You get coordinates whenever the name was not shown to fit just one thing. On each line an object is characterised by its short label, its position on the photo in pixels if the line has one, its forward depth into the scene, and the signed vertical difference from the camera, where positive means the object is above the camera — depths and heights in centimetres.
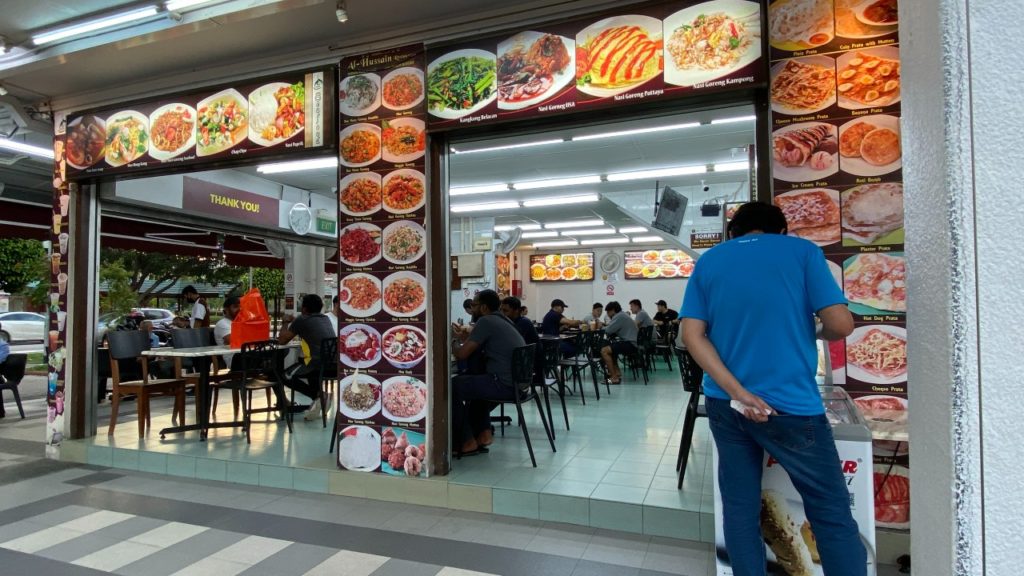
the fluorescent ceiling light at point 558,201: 980 +175
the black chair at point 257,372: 508 -64
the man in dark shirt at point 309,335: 541 -29
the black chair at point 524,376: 416 -55
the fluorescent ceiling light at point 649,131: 599 +179
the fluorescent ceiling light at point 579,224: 1265 +172
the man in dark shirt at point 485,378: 421 -57
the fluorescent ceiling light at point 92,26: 357 +182
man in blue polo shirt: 182 -25
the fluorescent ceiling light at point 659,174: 804 +180
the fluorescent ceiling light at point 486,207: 1042 +176
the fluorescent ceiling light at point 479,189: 893 +177
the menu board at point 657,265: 1631 +99
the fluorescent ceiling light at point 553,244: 1663 +169
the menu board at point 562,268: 1762 +102
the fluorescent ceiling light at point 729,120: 571 +179
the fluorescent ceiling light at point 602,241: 1594 +166
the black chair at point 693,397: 353 -65
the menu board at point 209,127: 406 +136
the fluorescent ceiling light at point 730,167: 771 +180
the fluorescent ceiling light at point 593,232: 1392 +170
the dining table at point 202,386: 500 -74
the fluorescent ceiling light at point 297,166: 722 +178
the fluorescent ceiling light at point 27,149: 557 +160
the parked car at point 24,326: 1545 -49
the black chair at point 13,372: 665 -74
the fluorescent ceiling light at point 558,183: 854 +179
